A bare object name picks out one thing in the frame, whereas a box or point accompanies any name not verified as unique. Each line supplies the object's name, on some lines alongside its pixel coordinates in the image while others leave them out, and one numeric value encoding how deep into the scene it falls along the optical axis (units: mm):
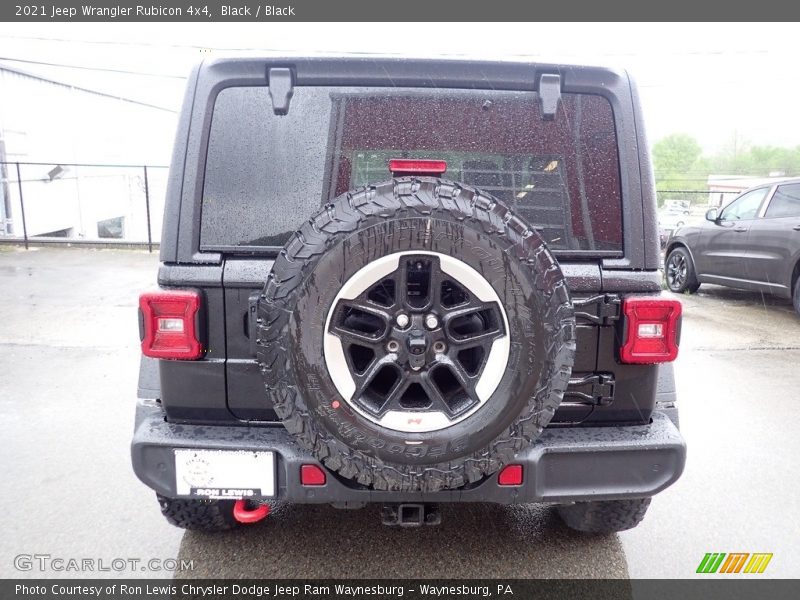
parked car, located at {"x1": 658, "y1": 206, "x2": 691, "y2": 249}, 15289
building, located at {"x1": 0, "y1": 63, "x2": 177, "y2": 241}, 16547
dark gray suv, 7195
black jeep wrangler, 1828
